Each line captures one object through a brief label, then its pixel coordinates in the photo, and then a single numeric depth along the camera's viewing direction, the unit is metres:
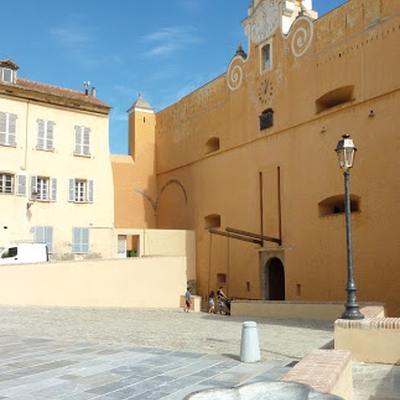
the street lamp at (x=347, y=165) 7.99
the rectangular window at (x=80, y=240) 21.52
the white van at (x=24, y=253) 17.09
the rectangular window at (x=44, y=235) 20.50
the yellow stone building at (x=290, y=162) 15.94
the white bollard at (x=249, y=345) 6.84
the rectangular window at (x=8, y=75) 20.80
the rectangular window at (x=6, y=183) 20.08
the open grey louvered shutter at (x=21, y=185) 20.36
